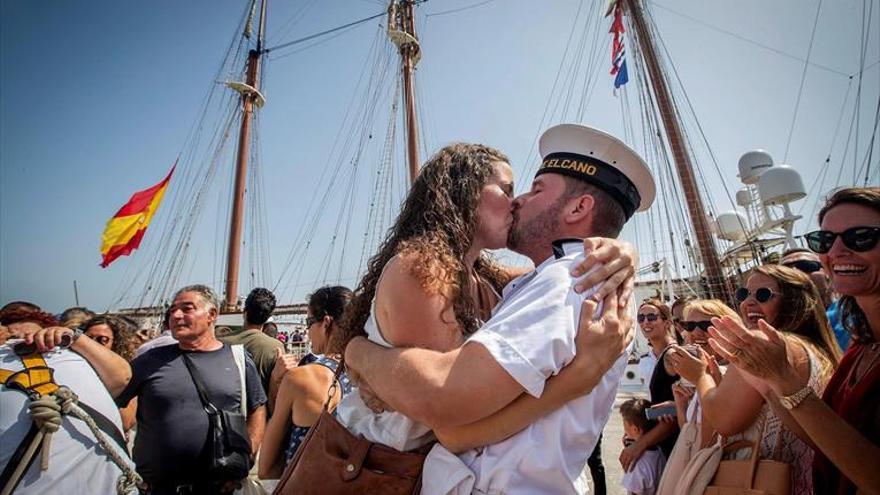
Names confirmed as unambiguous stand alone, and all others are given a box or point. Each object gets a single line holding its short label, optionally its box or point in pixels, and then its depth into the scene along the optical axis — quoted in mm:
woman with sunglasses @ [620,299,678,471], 3668
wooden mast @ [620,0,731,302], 12883
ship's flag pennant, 16359
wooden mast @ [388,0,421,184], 20672
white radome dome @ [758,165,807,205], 19906
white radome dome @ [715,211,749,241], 27234
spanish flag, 13289
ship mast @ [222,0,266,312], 21766
